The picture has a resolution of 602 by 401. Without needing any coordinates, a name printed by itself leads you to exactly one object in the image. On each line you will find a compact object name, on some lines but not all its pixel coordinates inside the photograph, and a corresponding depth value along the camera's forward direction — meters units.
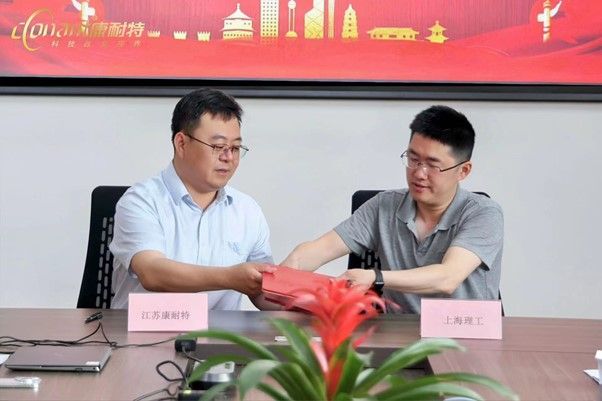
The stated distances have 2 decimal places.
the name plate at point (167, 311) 2.51
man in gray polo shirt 3.06
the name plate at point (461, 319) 2.52
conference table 2.05
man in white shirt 2.99
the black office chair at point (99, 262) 3.12
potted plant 1.28
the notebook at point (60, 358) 2.16
